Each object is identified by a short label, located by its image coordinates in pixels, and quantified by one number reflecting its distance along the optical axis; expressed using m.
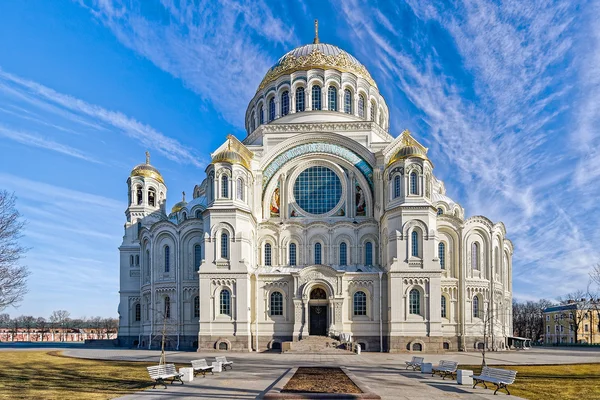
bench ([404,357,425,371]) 24.63
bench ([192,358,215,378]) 21.95
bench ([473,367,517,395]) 17.80
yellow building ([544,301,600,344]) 86.19
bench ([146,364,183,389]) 18.44
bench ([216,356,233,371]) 24.58
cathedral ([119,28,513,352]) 39.66
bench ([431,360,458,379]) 21.90
